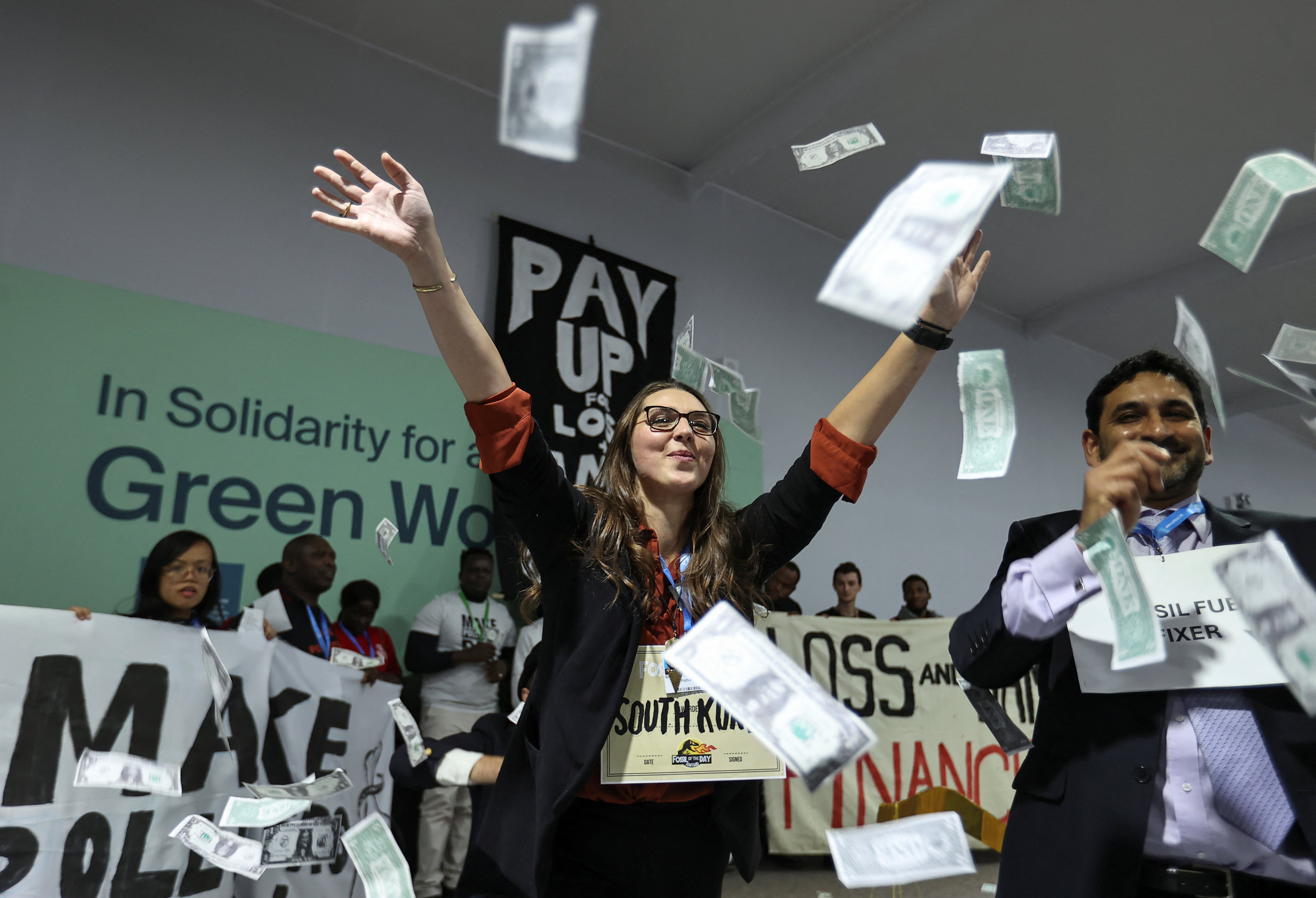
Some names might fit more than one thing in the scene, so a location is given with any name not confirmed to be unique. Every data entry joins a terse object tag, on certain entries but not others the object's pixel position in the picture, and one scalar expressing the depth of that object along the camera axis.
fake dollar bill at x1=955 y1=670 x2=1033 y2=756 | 1.28
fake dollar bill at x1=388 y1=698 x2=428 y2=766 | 2.07
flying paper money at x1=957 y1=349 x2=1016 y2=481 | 1.41
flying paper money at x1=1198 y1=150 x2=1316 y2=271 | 1.38
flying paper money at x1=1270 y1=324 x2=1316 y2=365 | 1.45
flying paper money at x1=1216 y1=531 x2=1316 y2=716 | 1.00
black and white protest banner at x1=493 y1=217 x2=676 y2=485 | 5.30
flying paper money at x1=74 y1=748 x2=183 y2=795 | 2.14
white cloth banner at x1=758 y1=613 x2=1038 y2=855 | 4.68
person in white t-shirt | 4.04
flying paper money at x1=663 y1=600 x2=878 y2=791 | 0.90
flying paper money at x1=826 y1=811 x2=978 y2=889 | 1.13
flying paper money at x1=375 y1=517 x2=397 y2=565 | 3.71
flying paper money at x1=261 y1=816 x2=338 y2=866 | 2.87
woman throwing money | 1.20
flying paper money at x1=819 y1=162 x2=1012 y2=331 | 0.92
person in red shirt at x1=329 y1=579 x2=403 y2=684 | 3.96
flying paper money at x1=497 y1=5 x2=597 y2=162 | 1.38
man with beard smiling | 1.07
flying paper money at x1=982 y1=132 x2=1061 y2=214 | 1.51
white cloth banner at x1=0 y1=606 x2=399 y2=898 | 2.34
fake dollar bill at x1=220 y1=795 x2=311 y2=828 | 2.10
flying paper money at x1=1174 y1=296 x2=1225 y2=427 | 1.26
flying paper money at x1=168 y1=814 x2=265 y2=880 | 2.11
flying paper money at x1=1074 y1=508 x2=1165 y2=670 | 1.03
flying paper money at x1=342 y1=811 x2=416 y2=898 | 1.61
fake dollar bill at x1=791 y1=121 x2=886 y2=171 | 1.72
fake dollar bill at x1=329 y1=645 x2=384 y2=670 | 3.38
